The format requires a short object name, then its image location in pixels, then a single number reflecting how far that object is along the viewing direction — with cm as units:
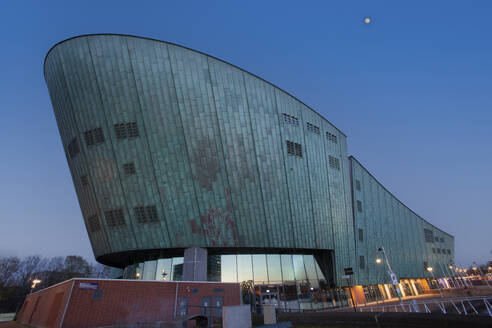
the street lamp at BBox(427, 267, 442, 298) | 5473
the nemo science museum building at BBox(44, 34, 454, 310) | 2784
